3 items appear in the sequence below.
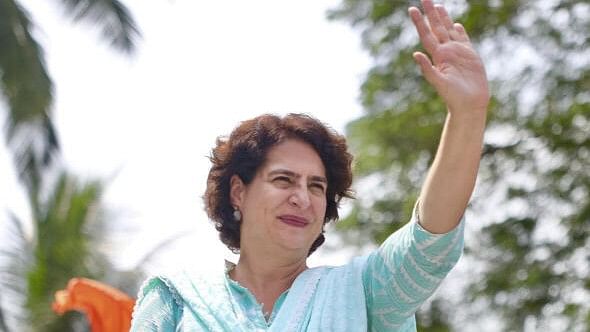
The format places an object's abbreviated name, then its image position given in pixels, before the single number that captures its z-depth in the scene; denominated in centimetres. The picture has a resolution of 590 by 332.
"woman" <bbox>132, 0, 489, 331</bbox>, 560
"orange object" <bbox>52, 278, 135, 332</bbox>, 962
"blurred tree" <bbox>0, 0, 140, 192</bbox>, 1883
